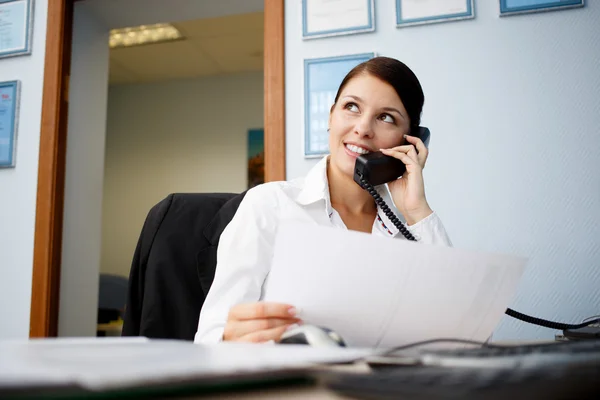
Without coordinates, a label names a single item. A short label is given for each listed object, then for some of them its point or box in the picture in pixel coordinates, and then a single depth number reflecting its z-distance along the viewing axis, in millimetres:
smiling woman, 948
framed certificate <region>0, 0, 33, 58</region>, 2309
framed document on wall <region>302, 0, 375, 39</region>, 1922
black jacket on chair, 984
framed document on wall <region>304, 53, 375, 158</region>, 1923
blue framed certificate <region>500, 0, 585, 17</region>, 1758
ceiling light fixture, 3704
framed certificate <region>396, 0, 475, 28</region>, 1839
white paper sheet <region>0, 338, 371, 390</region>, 278
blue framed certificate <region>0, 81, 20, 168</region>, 2273
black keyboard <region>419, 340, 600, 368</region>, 322
